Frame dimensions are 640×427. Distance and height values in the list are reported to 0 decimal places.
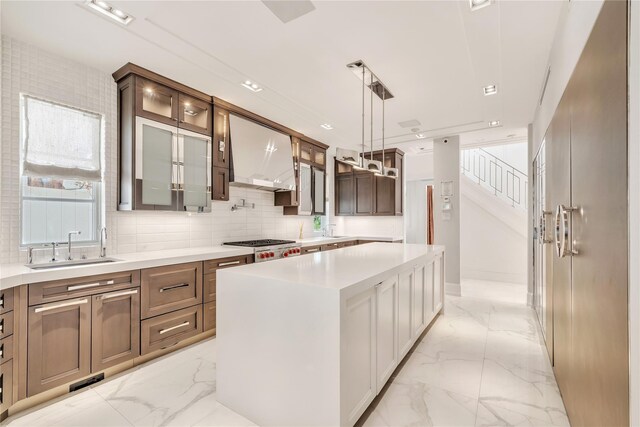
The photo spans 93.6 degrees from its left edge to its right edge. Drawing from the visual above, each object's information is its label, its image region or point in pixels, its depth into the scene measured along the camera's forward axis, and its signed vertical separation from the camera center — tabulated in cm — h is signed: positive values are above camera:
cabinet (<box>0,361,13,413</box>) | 188 -107
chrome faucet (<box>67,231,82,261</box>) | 256 -22
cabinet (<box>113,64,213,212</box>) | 285 +74
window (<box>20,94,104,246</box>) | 246 +38
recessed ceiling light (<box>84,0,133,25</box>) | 199 +141
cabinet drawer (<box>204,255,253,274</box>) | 313 -52
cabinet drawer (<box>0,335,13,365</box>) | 188 -84
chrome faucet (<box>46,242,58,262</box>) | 249 -29
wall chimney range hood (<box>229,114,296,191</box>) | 379 +81
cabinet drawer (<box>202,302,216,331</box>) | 310 -105
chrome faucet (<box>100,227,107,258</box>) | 277 -25
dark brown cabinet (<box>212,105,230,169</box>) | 359 +95
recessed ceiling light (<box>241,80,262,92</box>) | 315 +140
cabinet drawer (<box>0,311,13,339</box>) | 188 -69
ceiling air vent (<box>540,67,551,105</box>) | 274 +130
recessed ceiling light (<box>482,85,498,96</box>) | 325 +138
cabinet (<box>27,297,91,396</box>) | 202 -91
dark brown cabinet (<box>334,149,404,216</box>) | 583 +50
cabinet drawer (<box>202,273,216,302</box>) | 309 -76
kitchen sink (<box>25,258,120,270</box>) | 233 -39
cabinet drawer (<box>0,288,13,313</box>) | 188 -53
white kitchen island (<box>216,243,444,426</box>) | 156 -72
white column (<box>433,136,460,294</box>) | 503 +10
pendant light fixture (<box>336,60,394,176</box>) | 283 +137
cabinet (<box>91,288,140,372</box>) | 231 -90
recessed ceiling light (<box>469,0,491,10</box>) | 197 +140
